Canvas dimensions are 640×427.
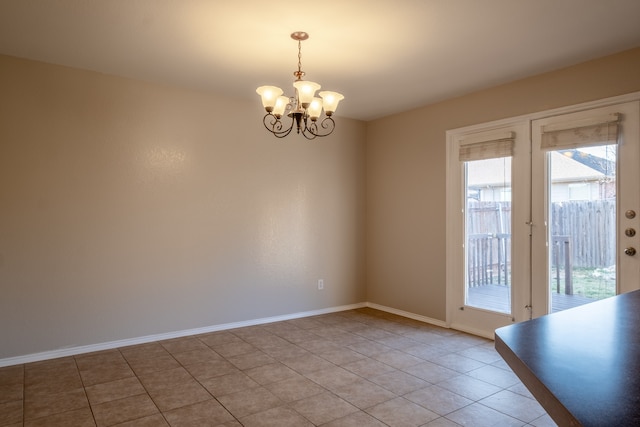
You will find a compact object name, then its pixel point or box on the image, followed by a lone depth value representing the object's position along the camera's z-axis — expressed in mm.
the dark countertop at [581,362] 625
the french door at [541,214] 3209
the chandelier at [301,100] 2795
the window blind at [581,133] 3225
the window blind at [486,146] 3916
